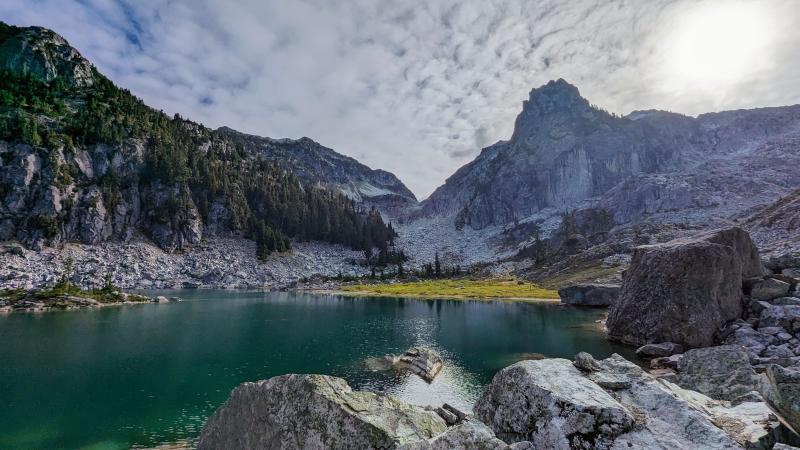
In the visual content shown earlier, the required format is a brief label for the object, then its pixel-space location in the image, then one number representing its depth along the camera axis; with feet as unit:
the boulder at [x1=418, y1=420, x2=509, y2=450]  24.90
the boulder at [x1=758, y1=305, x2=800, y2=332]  127.44
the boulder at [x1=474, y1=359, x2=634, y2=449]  29.17
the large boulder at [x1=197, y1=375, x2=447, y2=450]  38.63
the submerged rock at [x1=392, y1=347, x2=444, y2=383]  132.87
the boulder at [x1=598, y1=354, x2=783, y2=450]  28.63
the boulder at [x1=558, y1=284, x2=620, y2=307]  316.40
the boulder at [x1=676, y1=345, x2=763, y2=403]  68.85
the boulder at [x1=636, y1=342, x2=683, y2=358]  141.18
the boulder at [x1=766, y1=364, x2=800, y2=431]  31.22
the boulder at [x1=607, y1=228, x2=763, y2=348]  145.69
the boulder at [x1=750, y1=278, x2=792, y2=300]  150.82
